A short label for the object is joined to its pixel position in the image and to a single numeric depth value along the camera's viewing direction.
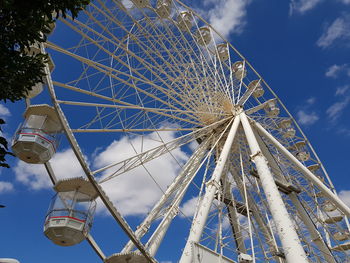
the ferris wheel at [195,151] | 8.54
